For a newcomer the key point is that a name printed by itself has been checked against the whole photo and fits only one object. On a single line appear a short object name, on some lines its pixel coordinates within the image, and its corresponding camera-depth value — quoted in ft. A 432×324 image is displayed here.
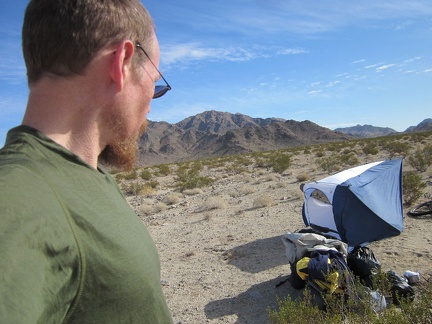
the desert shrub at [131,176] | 75.00
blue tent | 20.21
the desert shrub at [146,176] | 74.74
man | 2.15
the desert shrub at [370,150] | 83.13
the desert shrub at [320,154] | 92.05
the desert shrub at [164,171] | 86.32
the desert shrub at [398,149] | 77.60
